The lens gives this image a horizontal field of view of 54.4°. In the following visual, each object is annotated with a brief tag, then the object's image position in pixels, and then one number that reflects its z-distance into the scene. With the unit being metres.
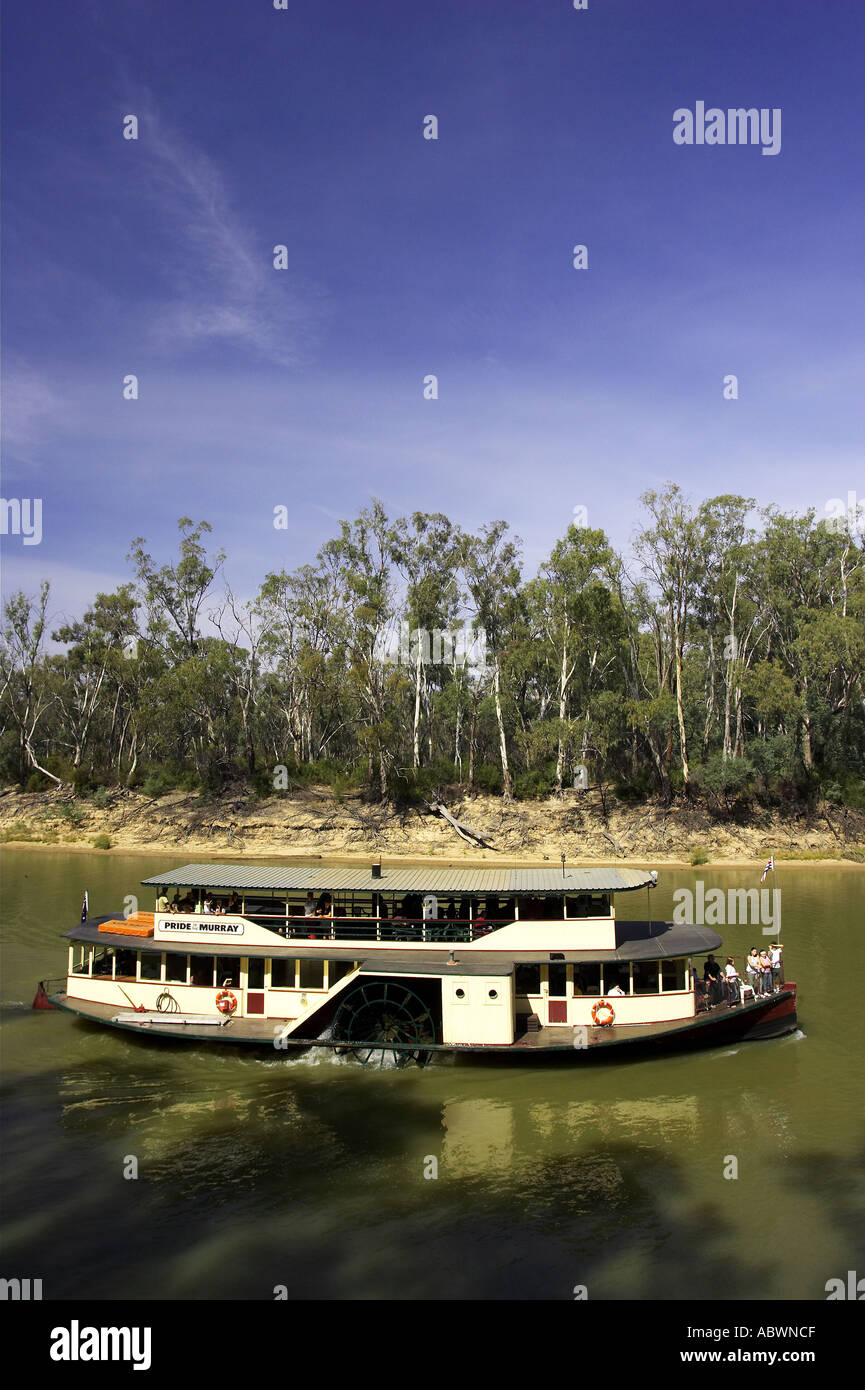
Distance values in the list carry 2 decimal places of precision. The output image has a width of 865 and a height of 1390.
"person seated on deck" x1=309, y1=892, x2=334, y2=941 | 23.50
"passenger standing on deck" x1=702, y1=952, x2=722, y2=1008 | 21.88
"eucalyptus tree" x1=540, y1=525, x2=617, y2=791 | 58.16
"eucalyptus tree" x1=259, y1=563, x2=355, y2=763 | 60.62
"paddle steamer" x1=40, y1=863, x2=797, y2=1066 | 20.41
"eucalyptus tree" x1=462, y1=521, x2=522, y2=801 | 62.19
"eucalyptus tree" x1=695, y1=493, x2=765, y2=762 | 56.47
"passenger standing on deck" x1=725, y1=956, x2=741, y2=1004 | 21.89
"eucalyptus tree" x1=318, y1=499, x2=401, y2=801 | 59.03
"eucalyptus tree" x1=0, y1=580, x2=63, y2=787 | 70.44
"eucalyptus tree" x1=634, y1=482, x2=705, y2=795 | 55.88
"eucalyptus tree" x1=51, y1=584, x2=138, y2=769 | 71.12
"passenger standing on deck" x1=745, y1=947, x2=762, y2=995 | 22.23
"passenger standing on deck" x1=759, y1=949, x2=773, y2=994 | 22.11
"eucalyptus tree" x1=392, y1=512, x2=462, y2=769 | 64.12
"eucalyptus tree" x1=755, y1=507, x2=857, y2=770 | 59.28
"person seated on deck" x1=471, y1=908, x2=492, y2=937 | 21.95
